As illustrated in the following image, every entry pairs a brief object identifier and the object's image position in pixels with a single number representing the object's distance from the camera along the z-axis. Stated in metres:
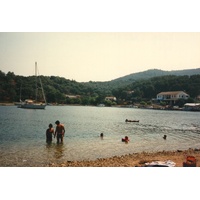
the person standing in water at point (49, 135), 11.95
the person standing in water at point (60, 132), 11.71
